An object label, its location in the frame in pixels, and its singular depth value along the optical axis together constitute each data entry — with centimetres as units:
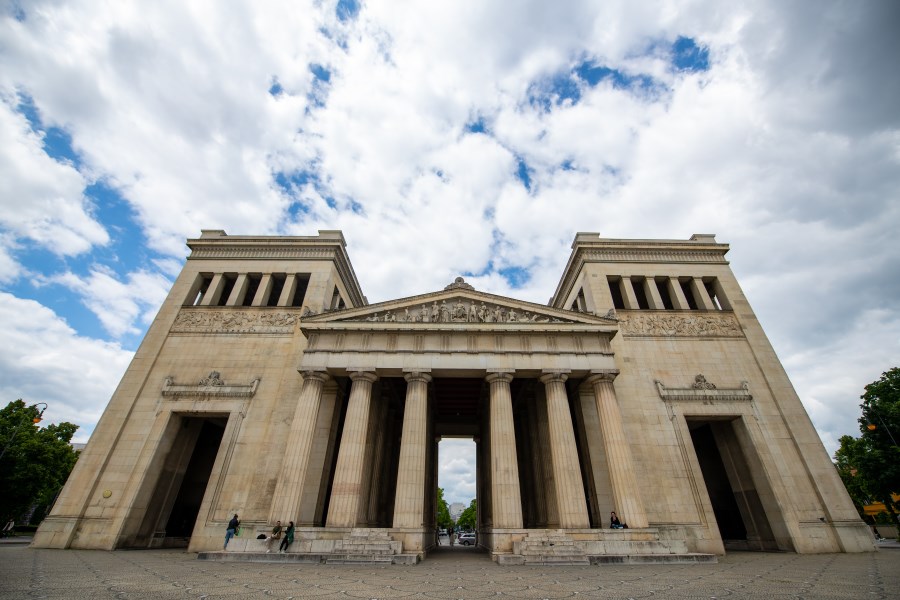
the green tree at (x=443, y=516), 10183
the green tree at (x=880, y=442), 2602
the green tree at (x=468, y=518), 10238
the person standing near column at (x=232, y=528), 1905
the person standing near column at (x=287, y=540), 1772
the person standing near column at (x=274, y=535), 1784
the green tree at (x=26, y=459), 2981
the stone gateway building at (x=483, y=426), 2017
